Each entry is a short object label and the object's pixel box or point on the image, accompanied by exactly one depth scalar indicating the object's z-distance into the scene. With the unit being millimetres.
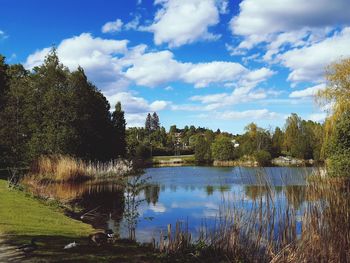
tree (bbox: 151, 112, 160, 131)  136750
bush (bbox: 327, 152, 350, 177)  21750
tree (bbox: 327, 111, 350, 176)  22516
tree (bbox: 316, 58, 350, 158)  24312
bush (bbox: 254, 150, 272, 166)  44250
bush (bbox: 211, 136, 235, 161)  74688
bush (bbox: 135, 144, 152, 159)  68788
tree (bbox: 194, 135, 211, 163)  79006
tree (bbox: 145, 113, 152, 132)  136000
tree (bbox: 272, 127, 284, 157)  64094
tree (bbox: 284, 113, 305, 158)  73388
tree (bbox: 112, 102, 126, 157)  45844
